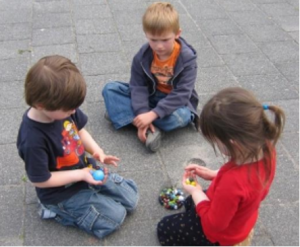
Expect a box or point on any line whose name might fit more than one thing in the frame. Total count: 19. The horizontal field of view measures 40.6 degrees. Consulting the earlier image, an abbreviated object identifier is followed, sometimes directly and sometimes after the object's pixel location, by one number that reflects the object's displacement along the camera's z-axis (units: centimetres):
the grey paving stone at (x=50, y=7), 527
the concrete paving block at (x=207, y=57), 421
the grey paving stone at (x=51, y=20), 490
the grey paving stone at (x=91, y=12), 515
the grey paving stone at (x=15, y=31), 462
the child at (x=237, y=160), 167
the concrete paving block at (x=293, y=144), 302
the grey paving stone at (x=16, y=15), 502
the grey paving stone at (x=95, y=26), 479
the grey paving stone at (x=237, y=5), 545
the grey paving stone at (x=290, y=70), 402
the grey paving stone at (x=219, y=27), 483
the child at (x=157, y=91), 304
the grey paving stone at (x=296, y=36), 470
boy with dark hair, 191
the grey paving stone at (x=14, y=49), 426
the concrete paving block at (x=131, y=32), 466
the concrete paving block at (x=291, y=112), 333
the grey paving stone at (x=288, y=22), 495
